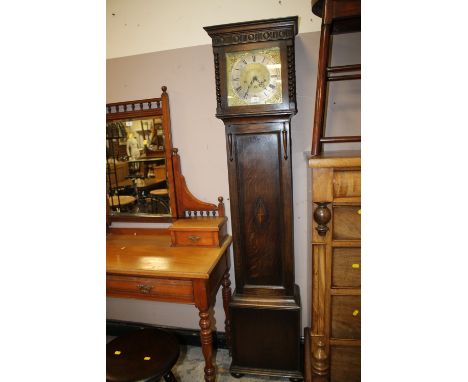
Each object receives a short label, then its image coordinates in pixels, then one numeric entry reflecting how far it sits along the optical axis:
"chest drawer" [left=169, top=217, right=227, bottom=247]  1.70
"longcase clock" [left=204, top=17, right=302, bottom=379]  1.44
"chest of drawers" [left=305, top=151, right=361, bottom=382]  1.19
